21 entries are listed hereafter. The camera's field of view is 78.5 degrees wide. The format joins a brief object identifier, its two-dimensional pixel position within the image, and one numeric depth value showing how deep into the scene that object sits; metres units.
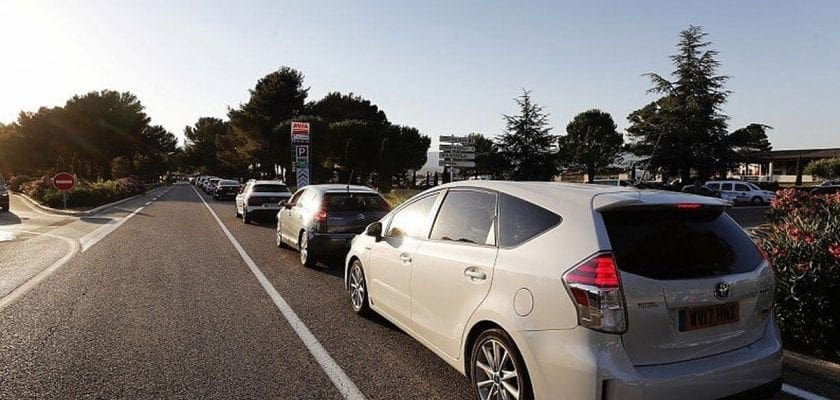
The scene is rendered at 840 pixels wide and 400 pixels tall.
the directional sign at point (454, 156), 16.44
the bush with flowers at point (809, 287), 4.48
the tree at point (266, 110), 55.75
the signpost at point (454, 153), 16.47
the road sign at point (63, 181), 21.25
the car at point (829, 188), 25.09
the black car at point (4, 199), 20.69
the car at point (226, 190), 33.41
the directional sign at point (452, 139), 16.59
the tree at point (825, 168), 47.59
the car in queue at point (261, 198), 17.14
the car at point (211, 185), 44.16
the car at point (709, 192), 27.23
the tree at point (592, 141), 70.81
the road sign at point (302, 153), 23.69
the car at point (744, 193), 33.31
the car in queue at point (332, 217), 8.86
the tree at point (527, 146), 30.53
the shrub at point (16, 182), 41.88
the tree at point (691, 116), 41.09
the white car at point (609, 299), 2.70
